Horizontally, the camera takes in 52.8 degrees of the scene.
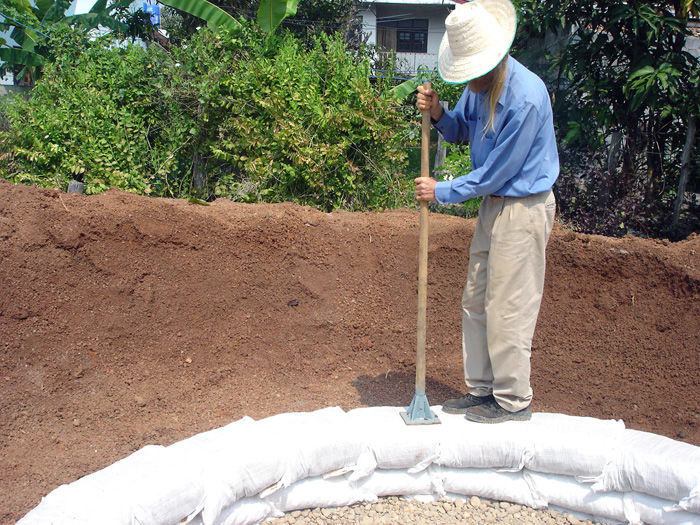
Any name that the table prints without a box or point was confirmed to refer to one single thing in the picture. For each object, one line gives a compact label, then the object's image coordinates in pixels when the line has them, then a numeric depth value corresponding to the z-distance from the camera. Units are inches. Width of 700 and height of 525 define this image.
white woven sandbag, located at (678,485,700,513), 113.0
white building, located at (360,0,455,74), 783.5
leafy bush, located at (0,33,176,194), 226.1
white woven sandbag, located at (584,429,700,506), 116.2
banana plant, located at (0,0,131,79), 295.0
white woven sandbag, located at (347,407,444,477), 126.4
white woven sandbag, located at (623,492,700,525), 117.9
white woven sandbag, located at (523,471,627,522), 125.0
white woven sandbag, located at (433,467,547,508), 130.4
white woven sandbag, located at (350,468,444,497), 129.4
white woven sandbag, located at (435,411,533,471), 127.5
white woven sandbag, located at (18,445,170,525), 97.0
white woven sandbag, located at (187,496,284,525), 116.2
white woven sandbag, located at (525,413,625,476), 123.9
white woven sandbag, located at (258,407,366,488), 120.3
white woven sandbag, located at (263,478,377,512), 124.0
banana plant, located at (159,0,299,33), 263.7
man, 120.6
